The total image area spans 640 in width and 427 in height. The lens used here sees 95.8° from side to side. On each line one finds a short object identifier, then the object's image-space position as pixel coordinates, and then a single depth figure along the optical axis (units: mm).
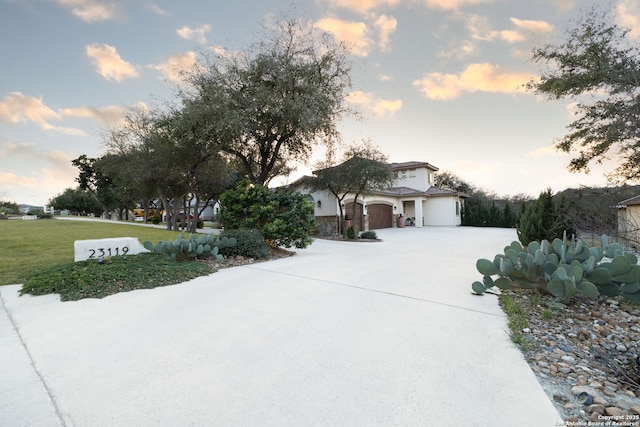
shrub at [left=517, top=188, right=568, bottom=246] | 9328
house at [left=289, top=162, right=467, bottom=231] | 23078
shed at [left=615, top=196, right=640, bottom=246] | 6651
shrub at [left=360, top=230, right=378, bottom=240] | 15852
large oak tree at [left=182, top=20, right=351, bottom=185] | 10258
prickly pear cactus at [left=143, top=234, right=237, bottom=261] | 6926
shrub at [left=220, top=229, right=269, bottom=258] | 8391
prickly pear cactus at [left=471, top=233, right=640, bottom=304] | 3531
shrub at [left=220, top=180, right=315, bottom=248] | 9398
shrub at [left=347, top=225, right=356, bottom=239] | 16062
